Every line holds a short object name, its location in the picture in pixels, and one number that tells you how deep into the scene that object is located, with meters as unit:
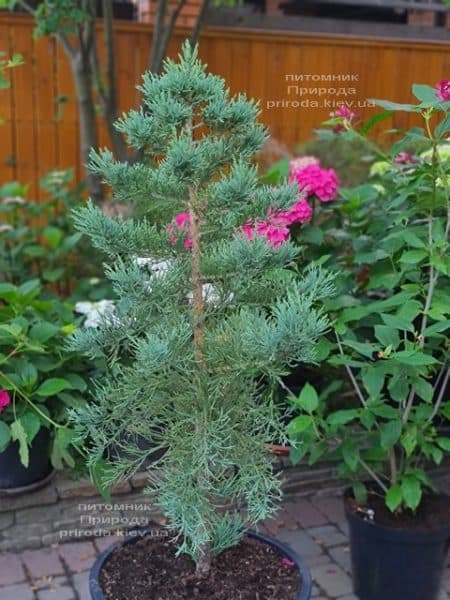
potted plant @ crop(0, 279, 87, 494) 2.61
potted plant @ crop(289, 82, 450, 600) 2.28
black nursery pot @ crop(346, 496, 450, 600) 2.44
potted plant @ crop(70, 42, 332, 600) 1.65
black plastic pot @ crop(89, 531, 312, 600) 1.82
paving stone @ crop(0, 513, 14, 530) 2.80
